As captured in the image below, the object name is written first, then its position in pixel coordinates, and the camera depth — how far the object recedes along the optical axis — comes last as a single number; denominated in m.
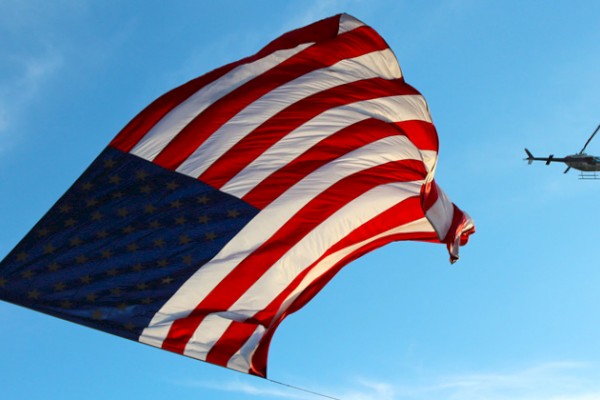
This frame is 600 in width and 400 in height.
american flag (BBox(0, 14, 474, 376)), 13.60
